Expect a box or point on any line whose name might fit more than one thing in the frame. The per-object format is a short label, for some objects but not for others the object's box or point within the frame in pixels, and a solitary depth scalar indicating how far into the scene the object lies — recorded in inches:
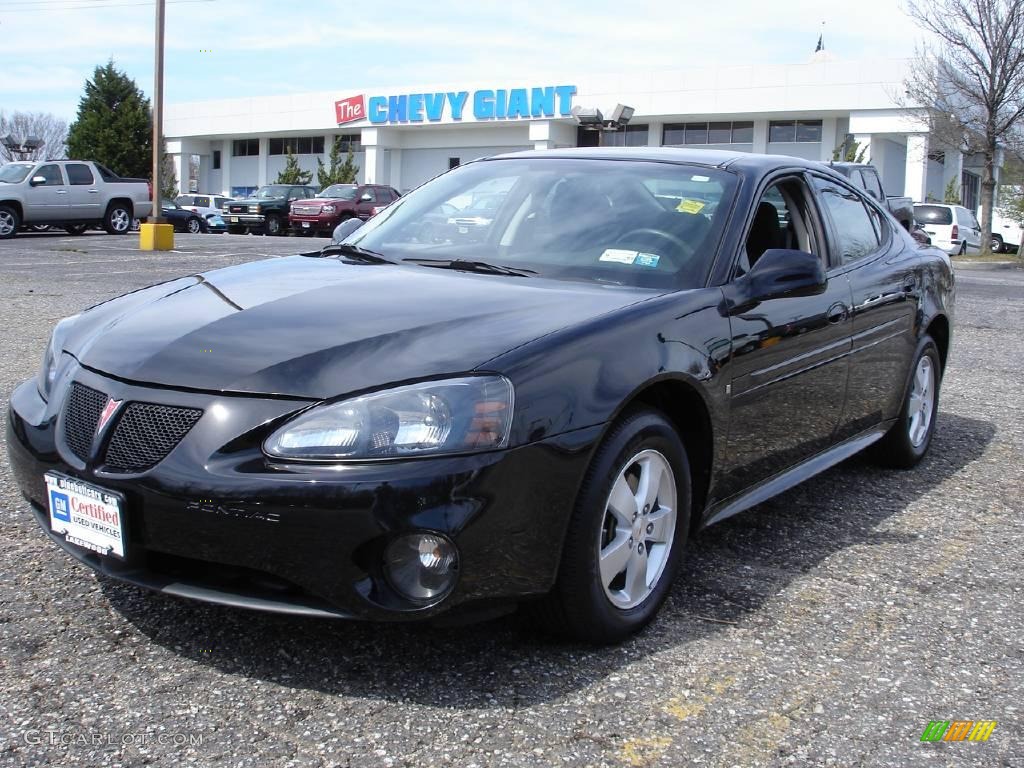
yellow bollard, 838.5
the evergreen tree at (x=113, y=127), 2314.2
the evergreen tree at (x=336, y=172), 2124.5
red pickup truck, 1264.8
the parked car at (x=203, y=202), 1537.9
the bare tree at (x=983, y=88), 1181.1
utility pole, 833.5
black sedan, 101.9
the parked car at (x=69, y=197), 970.1
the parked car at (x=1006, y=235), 1449.3
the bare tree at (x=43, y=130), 3289.9
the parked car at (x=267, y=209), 1406.3
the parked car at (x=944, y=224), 1125.7
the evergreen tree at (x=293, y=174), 2192.4
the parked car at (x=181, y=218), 1384.1
